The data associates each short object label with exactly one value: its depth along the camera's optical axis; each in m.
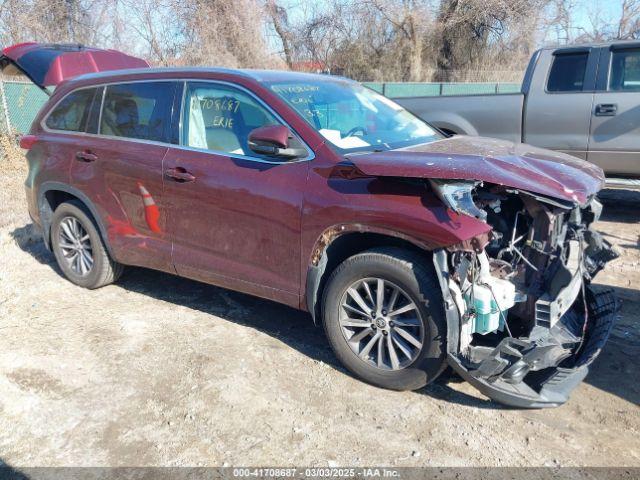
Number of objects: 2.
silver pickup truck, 6.64
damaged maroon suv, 3.11
